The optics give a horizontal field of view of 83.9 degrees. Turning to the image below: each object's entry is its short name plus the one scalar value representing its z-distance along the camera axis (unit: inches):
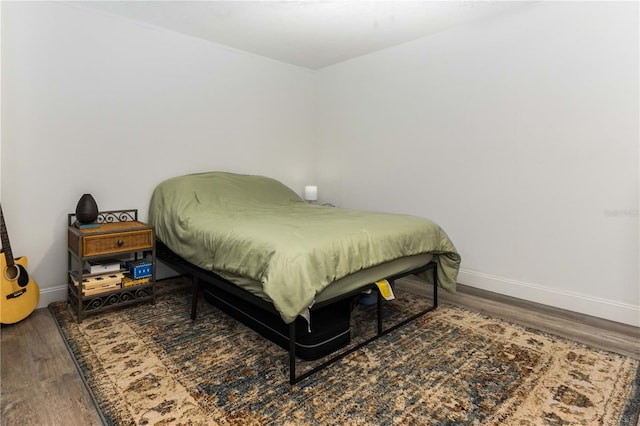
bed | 69.9
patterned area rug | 61.1
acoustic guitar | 91.3
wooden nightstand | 98.0
